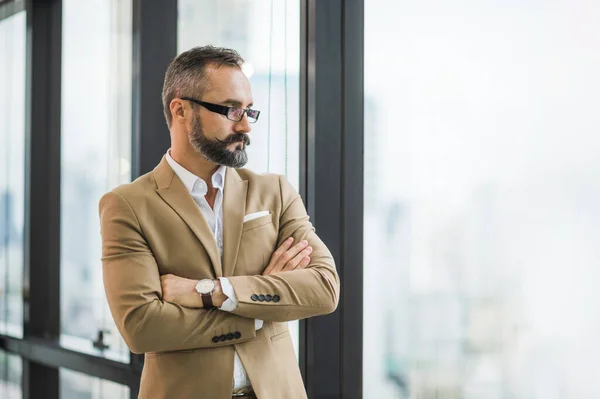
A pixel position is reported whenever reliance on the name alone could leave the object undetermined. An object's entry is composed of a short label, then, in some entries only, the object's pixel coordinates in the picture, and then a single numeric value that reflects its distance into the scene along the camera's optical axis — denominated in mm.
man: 2648
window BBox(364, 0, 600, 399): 2806
